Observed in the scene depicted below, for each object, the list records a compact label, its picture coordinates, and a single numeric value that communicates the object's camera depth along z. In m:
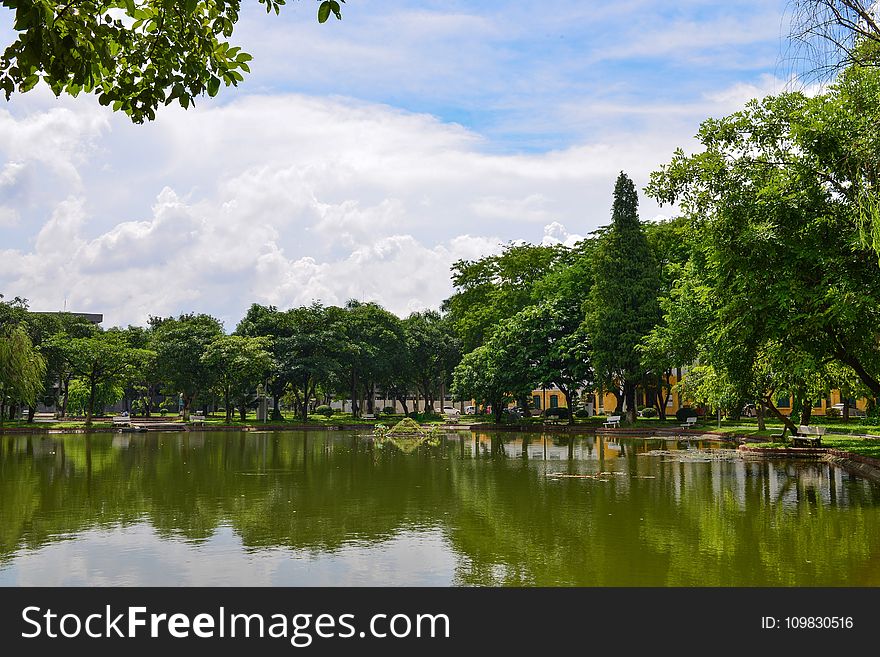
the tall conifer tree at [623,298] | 45.28
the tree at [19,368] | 47.16
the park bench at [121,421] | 53.25
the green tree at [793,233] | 17.11
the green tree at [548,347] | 48.44
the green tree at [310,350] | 61.16
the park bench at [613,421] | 46.00
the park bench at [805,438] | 26.95
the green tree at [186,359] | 59.62
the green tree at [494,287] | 58.94
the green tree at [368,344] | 64.31
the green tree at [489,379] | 50.53
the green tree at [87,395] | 71.15
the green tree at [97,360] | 55.28
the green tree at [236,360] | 57.75
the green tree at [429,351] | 72.38
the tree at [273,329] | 63.22
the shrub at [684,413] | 52.66
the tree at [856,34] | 14.20
